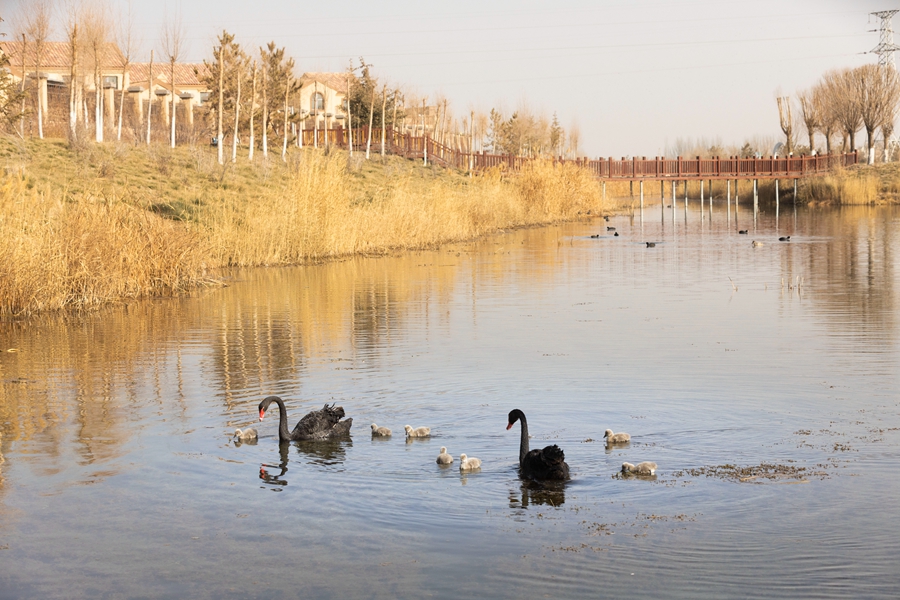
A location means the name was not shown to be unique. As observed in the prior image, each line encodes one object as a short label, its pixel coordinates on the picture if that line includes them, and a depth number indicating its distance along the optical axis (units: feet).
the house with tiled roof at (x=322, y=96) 357.41
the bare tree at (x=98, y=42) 168.65
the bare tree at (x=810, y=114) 333.01
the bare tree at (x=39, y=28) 172.55
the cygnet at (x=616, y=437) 32.09
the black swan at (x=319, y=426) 33.14
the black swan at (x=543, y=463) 28.04
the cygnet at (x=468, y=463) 29.71
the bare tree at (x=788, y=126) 349.61
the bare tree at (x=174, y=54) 179.52
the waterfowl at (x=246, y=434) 33.47
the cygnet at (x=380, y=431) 33.60
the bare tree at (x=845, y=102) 297.53
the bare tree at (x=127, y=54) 175.83
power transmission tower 289.94
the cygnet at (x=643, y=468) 28.84
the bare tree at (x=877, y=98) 290.76
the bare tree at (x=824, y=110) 314.47
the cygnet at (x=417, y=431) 33.09
